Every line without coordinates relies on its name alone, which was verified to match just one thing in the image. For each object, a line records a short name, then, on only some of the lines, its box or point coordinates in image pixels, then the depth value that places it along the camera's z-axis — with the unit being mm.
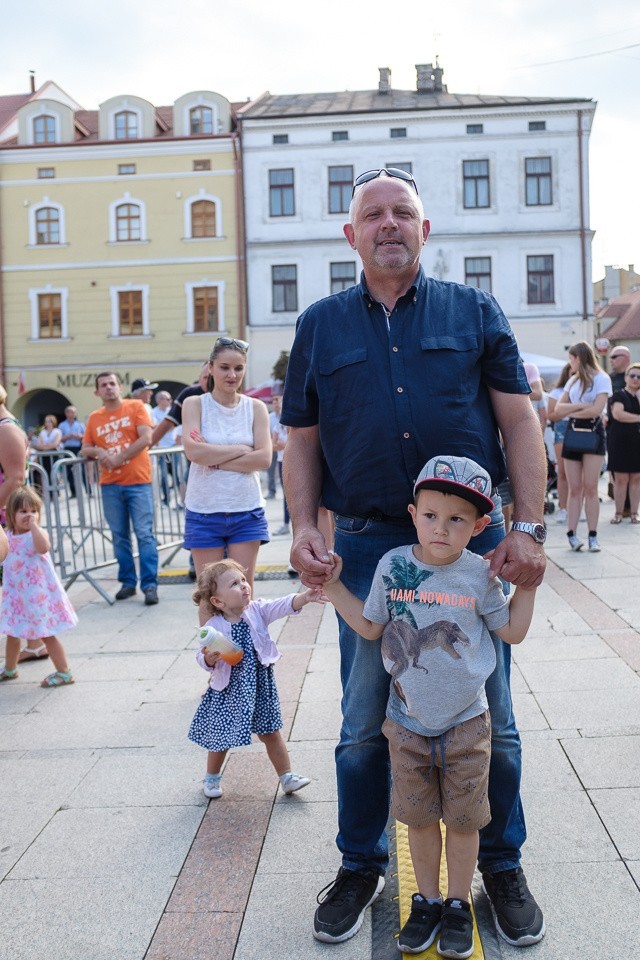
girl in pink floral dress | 5680
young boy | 2625
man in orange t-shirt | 7953
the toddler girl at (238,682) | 3756
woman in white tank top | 5293
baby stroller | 12068
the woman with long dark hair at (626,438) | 10898
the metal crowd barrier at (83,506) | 8445
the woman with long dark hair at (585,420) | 9203
